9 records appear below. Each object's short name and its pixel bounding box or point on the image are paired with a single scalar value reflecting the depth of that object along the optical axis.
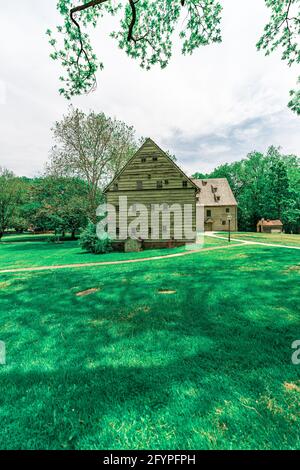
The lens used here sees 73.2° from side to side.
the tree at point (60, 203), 29.62
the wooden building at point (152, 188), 20.23
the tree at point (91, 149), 26.69
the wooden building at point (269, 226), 44.09
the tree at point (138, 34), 7.91
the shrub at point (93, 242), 20.05
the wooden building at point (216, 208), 42.59
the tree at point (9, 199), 42.84
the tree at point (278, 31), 8.55
